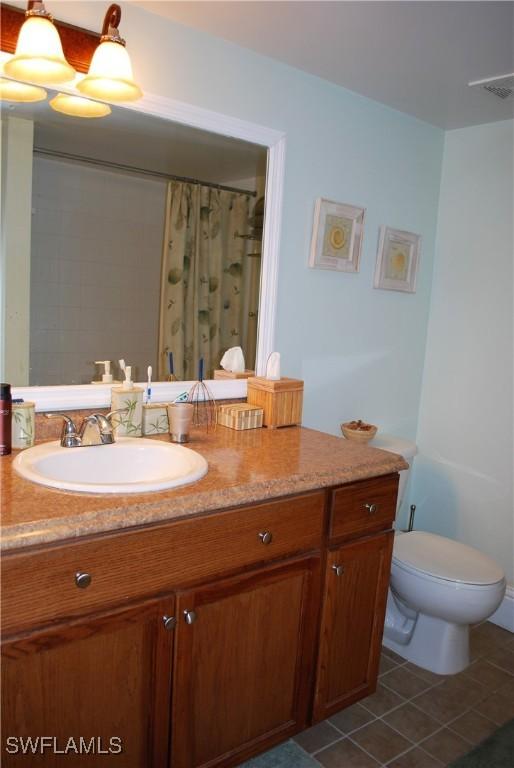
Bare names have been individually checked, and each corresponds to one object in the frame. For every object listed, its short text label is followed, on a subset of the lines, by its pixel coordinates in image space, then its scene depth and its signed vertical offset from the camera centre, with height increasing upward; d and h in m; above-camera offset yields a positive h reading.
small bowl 2.33 -0.45
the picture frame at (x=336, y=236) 2.25 +0.31
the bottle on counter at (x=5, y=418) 1.47 -0.31
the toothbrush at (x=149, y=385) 1.88 -0.26
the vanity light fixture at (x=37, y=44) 1.39 +0.58
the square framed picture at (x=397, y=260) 2.53 +0.26
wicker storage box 1.96 -0.36
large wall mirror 1.63 +0.17
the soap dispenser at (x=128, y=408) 1.73 -0.32
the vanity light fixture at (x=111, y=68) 1.49 +0.58
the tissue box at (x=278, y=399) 2.01 -0.30
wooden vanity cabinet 1.17 -0.76
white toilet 2.04 -0.95
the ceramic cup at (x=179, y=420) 1.74 -0.34
